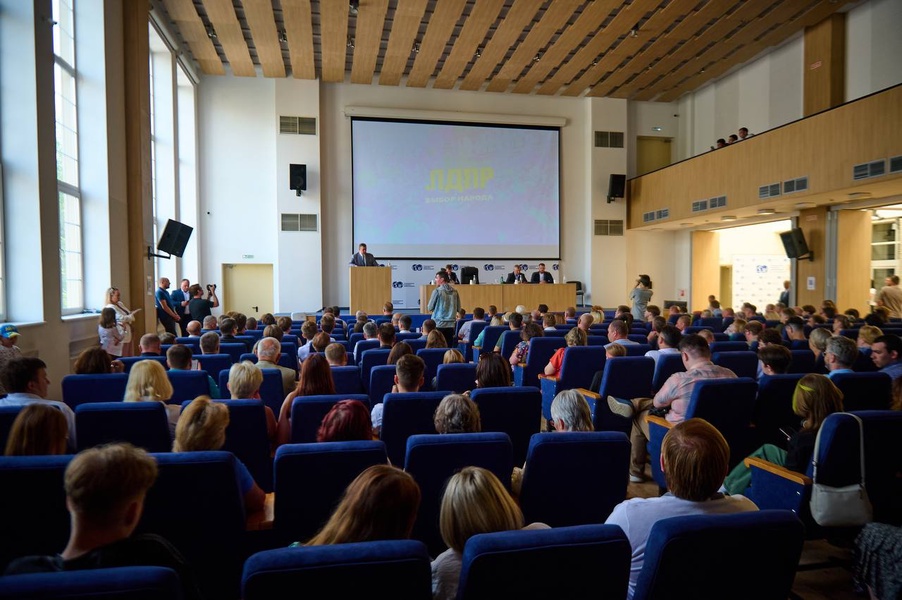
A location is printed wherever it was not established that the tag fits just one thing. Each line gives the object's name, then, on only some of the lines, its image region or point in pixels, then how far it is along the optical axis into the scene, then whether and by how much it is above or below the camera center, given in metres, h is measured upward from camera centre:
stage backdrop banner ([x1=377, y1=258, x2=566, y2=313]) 14.55 +0.19
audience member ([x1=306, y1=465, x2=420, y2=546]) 1.35 -0.55
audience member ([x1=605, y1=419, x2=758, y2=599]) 1.73 -0.66
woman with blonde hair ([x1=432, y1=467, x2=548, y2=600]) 1.42 -0.61
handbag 2.41 -0.97
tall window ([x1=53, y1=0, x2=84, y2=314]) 7.56 +1.73
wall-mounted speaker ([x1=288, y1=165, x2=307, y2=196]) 13.60 +2.62
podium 11.44 -0.08
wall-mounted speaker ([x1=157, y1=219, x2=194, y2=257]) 9.55 +0.83
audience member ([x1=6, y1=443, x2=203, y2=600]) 1.34 -0.55
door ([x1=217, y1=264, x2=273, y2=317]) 14.38 -0.10
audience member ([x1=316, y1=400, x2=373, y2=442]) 2.38 -0.60
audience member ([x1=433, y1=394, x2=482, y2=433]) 2.60 -0.62
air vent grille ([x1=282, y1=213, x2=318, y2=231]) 13.96 +1.57
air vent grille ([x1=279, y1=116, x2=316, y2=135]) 13.92 +3.98
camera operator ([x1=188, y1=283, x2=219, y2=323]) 9.51 -0.34
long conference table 12.05 -0.25
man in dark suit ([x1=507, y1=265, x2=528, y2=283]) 12.60 +0.15
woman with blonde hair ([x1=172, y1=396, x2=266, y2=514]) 2.23 -0.60
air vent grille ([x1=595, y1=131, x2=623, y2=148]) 15.91 +4.10
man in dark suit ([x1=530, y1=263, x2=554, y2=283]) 12.88 +0.17
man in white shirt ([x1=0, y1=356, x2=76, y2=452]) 3.04 -0.53
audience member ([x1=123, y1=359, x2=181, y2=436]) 3.17 -0.57
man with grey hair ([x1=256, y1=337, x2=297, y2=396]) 4.33 -0.58
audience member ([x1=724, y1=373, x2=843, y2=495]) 2.65 -0.65
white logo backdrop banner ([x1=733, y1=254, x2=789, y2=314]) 16.58 +0.15
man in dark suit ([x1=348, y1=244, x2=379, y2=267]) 11.59 +0.53
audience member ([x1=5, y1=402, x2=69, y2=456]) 2.11 -0.55
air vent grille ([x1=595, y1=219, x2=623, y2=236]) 15.92 +1.61
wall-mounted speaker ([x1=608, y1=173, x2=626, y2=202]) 15.80 +2.74
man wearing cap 4.30 -0.47
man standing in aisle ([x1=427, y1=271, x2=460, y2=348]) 8.51 -0.33
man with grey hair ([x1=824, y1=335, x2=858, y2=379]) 3.78 -0.49
